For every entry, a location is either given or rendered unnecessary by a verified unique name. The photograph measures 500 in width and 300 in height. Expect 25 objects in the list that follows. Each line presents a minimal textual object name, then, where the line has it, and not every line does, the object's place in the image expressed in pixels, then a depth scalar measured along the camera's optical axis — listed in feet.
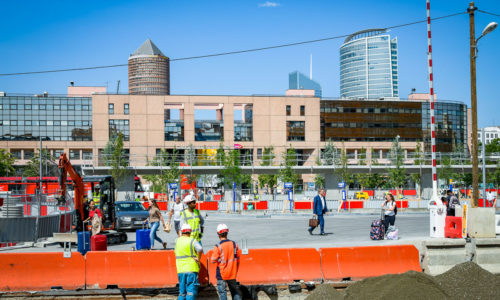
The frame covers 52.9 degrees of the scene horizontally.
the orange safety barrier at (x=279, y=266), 36.50
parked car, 75.72
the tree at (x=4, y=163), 213.25
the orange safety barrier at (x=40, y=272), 35.53
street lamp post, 53.67
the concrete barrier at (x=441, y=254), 39.04
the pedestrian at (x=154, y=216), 50.49
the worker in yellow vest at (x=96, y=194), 79.15
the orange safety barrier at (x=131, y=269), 35.65
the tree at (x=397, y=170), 179.42
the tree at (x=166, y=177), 186.50
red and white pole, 46.24
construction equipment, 56.90
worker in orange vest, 29.66
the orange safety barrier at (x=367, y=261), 37.73
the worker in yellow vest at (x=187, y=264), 29.76
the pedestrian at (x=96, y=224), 50.44
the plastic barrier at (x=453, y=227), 40.24
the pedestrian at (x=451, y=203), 61.57
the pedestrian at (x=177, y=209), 51.99
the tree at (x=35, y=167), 229.27
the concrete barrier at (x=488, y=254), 40.27
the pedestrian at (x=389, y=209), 56.75
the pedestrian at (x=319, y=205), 63.31
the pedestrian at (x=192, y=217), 34.68
